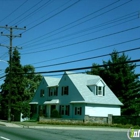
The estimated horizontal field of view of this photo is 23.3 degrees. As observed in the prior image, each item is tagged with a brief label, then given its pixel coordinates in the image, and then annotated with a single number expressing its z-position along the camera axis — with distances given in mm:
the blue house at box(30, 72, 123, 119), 48750
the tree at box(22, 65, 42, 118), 79750
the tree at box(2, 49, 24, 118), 51781
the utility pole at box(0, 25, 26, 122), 42700
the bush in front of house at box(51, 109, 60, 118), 50109
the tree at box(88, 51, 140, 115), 66331
